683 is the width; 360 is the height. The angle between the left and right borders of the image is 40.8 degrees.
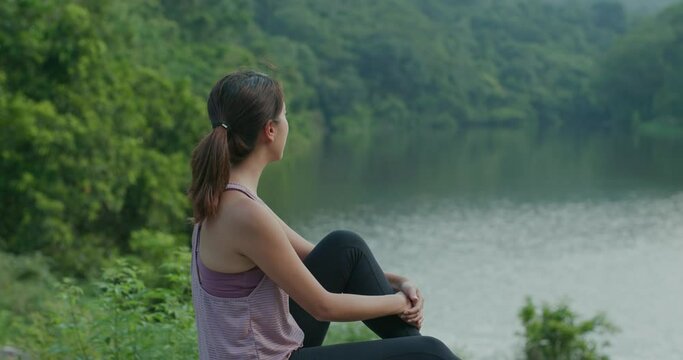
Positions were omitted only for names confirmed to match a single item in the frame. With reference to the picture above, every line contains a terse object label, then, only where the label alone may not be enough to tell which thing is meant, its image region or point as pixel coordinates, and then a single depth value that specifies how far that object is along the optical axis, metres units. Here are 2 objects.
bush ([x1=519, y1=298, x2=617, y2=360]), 10.77
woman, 2.19
